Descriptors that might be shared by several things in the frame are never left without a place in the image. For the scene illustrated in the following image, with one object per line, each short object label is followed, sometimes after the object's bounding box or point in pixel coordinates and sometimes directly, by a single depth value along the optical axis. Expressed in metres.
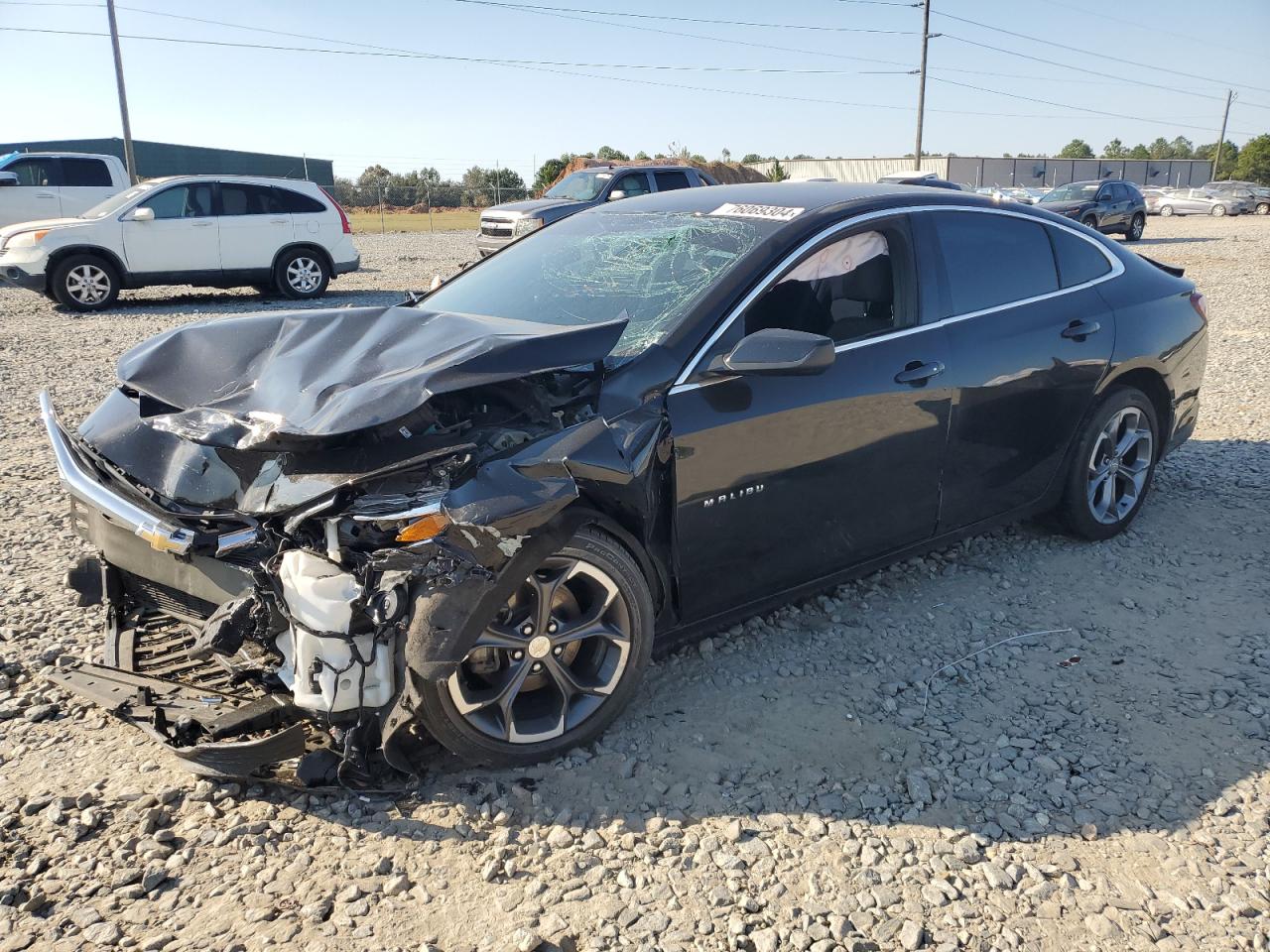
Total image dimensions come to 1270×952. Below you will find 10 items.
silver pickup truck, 17.31
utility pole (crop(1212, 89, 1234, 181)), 75.06
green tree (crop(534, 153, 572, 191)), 48.88
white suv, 12.52
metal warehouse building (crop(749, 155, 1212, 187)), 55.25
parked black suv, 23.56
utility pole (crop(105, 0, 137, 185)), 25.36
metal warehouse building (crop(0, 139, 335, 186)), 39.66
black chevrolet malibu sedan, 2.69
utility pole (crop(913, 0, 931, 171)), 40.28
